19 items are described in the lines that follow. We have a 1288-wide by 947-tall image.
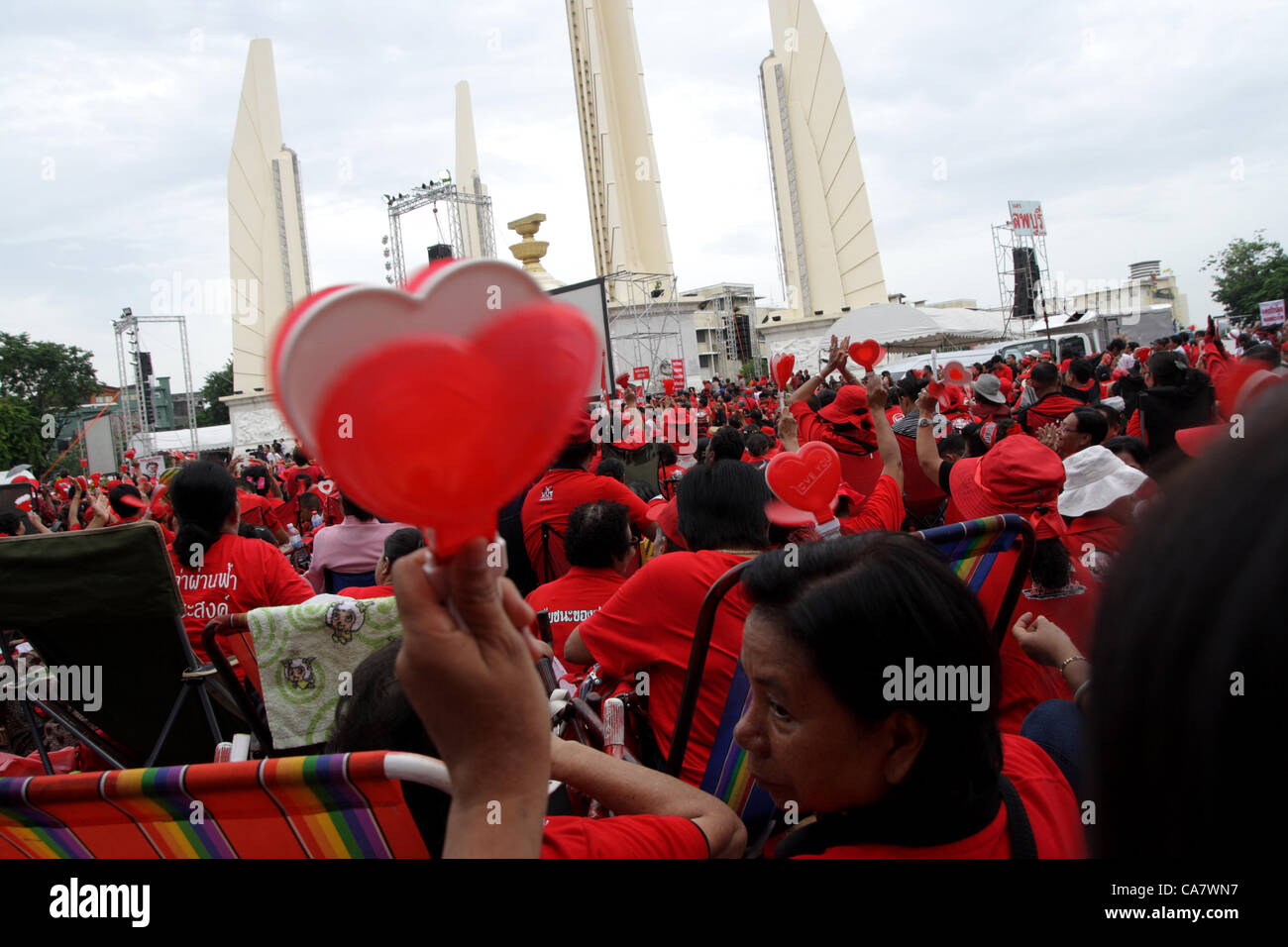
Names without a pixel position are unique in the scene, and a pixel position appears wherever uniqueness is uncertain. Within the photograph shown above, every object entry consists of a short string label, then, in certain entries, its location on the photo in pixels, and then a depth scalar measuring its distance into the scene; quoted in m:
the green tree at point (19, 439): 28.23
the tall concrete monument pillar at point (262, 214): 30.97
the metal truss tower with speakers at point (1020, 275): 28.40
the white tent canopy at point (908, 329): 19.77
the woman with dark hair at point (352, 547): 4.14
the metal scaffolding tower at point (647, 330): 24.38
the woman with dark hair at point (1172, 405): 5.16
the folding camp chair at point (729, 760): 1.92
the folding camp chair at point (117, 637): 2.86
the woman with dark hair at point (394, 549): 3.16
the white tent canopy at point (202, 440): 29.97
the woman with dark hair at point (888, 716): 1.09
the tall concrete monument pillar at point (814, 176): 31.95
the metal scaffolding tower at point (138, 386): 24.56
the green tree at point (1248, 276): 40.72
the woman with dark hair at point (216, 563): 3.29
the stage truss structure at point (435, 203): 23.41
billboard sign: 34.78
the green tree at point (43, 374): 37.19
